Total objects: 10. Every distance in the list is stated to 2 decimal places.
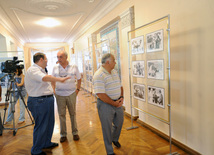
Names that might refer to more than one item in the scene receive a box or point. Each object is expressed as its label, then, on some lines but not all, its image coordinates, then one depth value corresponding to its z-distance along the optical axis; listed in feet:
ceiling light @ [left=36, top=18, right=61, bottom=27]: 22.69
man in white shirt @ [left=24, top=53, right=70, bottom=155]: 8.22
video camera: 11.85
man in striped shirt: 7.59
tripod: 12.11
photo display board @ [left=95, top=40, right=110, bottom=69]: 15.50
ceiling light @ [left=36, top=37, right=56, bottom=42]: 38.43
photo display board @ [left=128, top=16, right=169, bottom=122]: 8.22
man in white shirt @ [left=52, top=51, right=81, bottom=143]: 9.88
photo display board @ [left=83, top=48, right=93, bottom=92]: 21.18
